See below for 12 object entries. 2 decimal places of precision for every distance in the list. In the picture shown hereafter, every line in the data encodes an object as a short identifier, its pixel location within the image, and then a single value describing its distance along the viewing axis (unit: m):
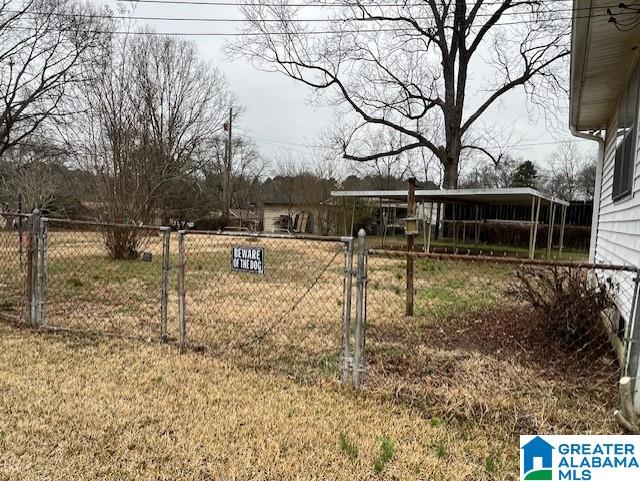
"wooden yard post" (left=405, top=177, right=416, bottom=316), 5.81
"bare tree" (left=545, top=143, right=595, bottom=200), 33.19
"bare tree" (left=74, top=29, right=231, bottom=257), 11.84
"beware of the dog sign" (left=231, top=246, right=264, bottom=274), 3.78
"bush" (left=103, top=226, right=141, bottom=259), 11.47
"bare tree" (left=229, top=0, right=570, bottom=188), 19.47
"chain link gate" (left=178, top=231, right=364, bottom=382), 3.79
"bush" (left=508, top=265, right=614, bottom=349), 4.08
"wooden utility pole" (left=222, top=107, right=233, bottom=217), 32.75
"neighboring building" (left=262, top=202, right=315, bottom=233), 30.27
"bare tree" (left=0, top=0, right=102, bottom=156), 18.84
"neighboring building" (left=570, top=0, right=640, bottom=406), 3.59
